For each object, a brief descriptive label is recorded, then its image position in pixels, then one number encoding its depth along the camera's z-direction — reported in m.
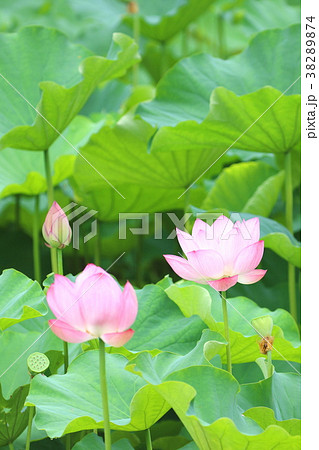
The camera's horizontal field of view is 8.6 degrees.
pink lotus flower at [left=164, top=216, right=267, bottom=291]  4.22
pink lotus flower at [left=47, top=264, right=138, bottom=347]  4.00
